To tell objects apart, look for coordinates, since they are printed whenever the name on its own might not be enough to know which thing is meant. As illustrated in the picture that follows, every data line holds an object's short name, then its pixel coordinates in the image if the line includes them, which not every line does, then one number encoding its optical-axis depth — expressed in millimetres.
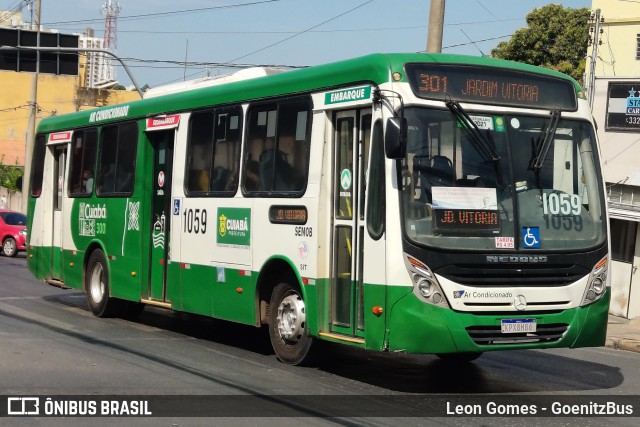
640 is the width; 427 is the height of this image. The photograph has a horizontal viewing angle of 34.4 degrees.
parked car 35188
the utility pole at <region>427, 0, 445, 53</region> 17438
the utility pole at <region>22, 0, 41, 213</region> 40019
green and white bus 9695
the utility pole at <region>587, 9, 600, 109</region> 26281
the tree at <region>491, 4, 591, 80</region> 46062
